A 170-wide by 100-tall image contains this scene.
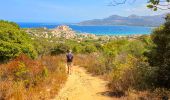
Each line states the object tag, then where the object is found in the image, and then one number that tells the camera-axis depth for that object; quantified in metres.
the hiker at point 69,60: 8.76
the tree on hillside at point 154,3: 2.10
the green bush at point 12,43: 7.54
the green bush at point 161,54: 5.12
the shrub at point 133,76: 5.48
